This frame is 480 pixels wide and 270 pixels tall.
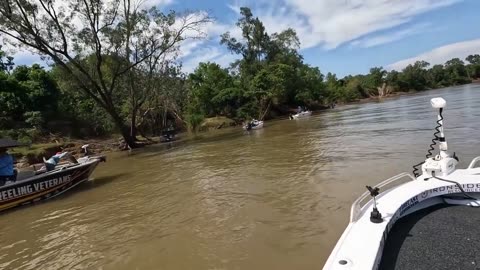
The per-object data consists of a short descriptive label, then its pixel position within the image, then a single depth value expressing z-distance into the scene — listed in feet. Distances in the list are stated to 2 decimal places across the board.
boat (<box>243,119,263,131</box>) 105.60
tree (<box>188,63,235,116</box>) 158.71
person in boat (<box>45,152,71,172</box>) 37.14
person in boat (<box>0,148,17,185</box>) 32.22
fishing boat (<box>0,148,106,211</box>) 32.14
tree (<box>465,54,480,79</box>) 336.29
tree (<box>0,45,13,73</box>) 107.30
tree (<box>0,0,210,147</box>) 70.90
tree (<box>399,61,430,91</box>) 311.68
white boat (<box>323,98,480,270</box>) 11.19
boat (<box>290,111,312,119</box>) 137.80
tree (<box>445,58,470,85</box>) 327.84
